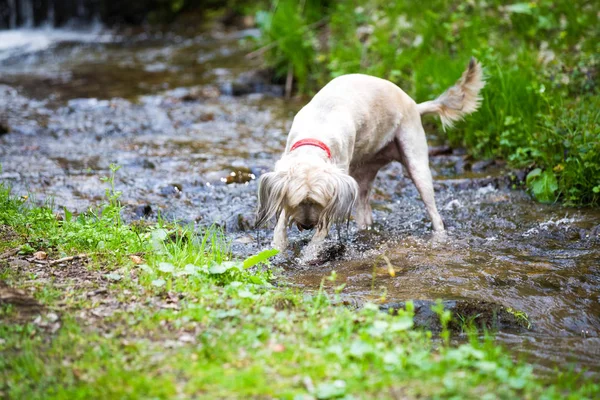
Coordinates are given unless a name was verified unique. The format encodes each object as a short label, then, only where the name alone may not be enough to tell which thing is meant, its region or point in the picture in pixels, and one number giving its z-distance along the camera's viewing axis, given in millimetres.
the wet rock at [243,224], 5910
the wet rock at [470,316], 3922
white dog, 4488
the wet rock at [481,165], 7371
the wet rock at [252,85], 11332
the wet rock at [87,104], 10266
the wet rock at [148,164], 7536
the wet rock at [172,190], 6672
